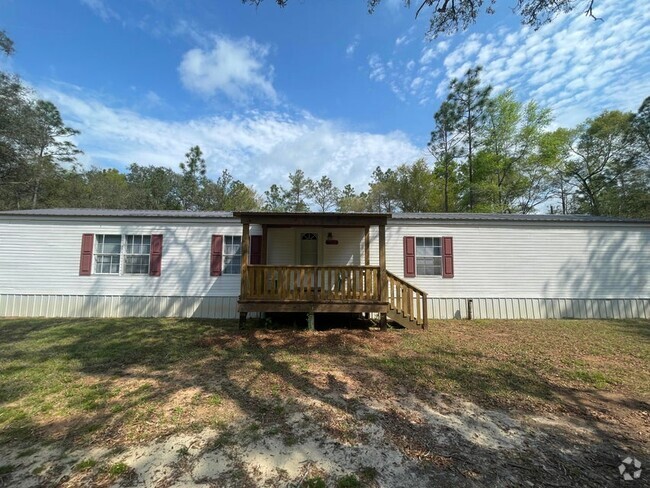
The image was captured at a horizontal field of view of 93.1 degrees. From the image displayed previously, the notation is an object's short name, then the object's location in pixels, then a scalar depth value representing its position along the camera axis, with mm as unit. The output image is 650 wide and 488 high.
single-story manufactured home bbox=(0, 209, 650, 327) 9648
